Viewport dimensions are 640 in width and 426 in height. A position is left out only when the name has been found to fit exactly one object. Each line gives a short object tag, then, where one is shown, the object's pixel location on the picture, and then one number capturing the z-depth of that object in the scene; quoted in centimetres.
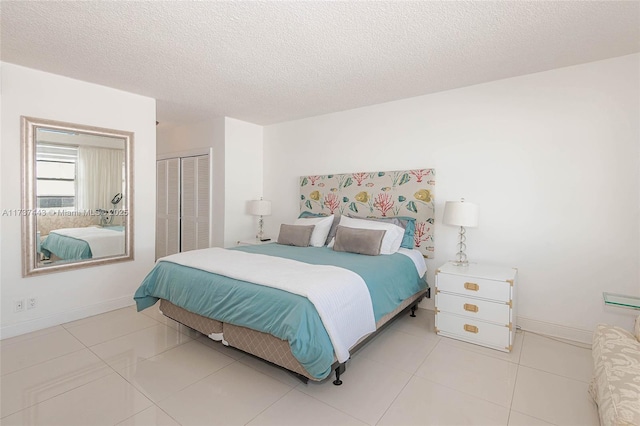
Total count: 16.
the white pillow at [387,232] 322
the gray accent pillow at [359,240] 313
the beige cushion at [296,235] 374
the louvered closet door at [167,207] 530
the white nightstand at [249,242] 450
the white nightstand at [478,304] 260
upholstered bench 129
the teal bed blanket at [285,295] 187
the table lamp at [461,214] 294
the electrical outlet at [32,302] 294
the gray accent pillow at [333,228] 382
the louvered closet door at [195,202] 485
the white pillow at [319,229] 377
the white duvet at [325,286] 198
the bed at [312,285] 195
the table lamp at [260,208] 464
